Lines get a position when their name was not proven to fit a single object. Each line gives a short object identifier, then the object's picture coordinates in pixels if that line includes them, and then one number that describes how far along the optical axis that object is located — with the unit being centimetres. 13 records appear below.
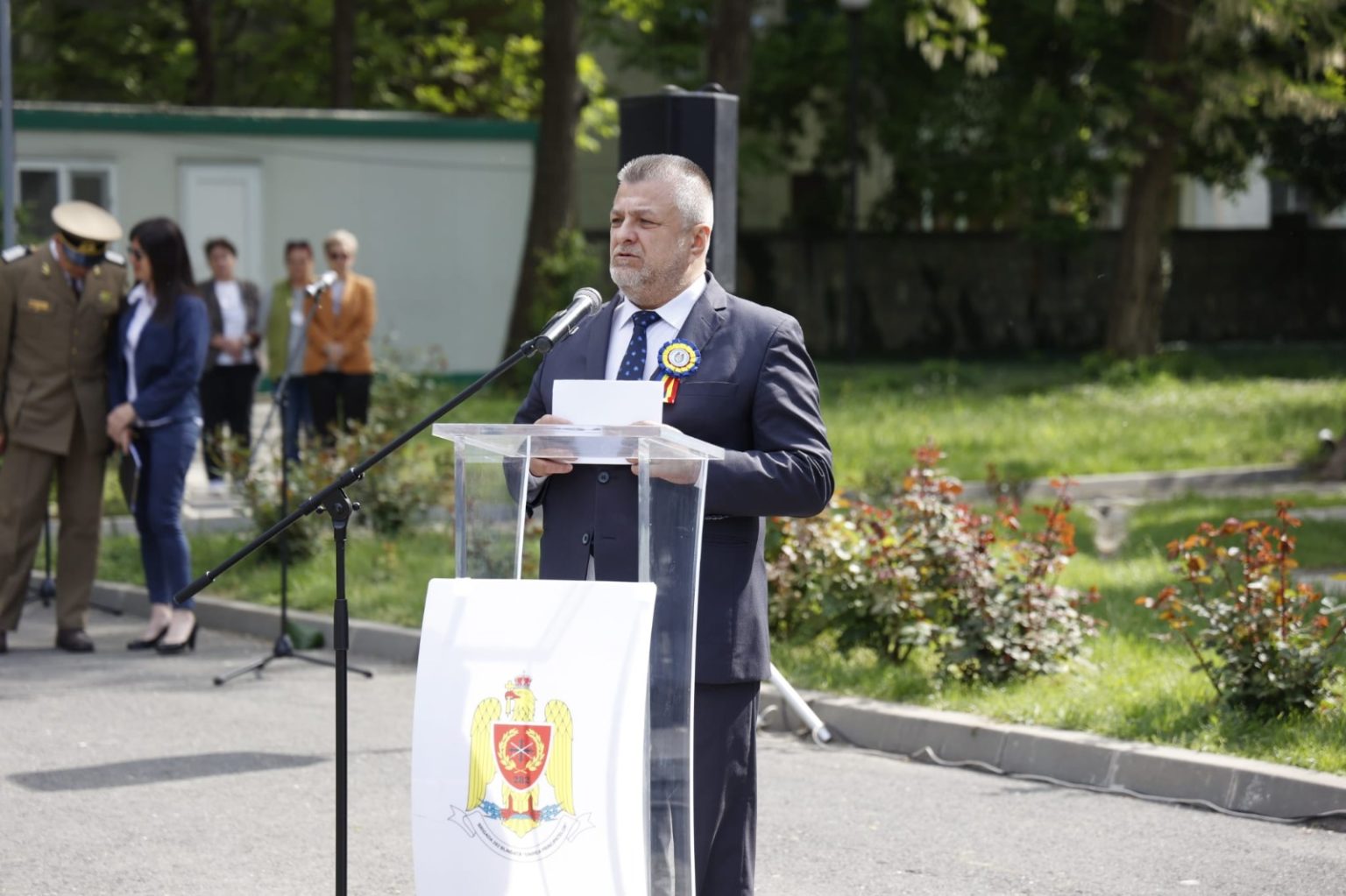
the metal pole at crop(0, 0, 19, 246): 2737
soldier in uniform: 1730
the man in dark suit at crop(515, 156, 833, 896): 735
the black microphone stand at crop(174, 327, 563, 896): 768
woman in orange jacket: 2576
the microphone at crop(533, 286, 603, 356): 758
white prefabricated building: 4446
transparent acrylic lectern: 691
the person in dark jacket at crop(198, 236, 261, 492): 2801
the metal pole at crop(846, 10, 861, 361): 5144
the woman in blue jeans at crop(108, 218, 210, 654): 1699
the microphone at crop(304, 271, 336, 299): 1705
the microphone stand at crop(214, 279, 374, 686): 1656
